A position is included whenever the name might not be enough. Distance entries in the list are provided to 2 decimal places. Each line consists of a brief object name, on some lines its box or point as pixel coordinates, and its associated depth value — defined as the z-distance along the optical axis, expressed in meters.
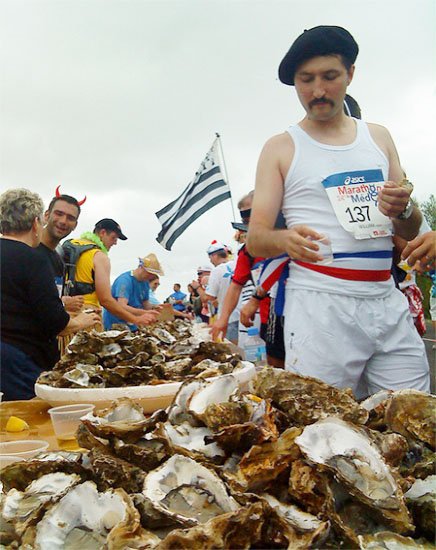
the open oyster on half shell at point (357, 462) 0.63
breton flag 8.47
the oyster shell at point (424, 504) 0.65
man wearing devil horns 3.33
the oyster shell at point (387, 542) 0.58
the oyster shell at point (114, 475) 0.74
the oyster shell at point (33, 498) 0.70
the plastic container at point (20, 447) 1.16
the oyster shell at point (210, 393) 0.90
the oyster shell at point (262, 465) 0.67
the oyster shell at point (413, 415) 0.84
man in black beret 1.93
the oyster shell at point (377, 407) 0.90
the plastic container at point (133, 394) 1.48
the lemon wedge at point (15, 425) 1.57
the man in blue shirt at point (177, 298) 13.89
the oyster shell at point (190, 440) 0.77
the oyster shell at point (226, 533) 0.56
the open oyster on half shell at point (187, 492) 0.65
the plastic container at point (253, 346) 4.17
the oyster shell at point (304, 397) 0.86
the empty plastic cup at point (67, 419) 1.37
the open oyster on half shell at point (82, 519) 0.66
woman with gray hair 2.53
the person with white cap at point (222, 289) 5.69
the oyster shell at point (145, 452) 0.79
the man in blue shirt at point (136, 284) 5.49
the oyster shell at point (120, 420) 0.84
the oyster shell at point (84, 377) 1.67
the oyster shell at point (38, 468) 0.79
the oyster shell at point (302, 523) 0.56
